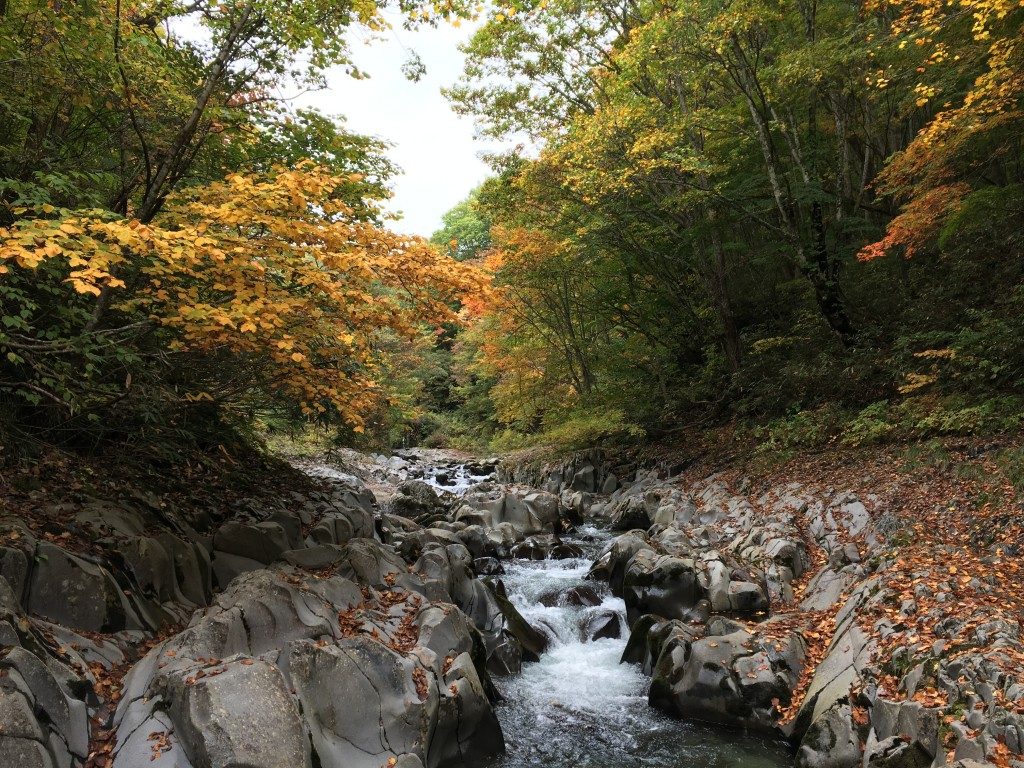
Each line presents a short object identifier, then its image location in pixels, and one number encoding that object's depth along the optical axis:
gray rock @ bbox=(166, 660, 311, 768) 4.41
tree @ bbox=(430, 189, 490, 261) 47.91
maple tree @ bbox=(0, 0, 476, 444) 4.98
